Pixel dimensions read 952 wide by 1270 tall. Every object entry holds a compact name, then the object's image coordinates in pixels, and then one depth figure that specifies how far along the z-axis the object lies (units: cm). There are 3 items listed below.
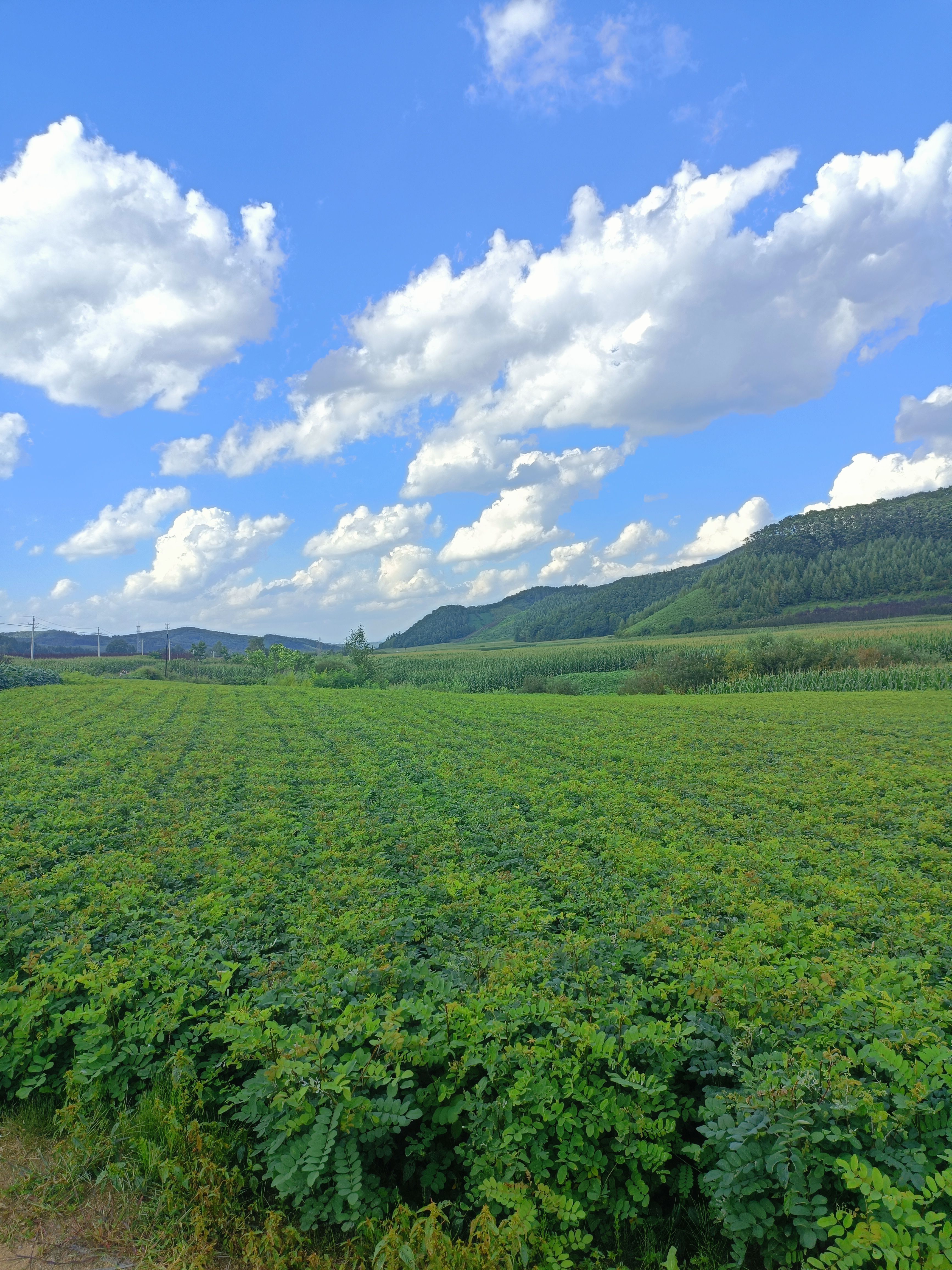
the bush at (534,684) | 4781
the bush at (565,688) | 4512
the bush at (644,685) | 4331
